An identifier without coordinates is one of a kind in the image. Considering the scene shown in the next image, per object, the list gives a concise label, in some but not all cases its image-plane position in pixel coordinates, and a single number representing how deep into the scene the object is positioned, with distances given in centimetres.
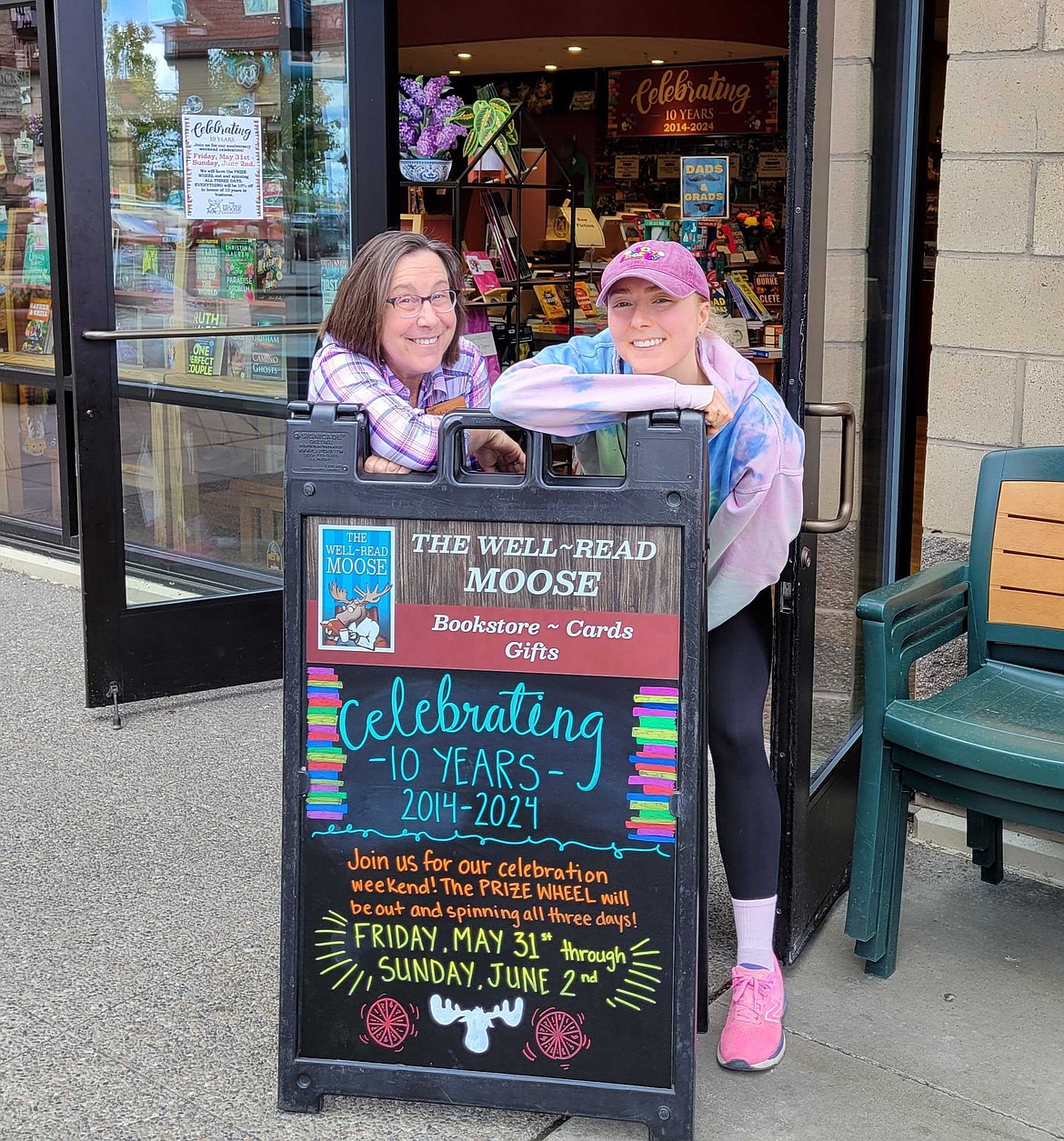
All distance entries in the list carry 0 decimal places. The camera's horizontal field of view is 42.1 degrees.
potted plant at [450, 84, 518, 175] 595
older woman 250
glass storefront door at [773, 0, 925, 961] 266
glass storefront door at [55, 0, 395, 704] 429
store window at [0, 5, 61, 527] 616
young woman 223
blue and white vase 564
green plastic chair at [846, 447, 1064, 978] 271
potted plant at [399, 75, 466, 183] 548
